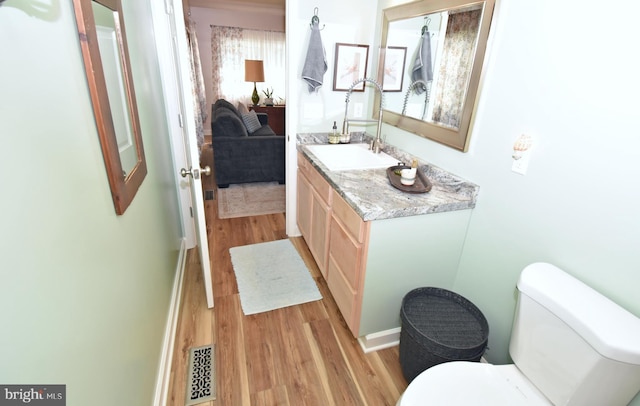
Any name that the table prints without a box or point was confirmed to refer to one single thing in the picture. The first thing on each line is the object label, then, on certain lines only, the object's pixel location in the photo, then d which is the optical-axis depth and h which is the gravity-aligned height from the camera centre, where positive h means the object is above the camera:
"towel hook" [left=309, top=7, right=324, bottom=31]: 2.23 +0.39
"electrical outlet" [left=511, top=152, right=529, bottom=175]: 1.31 -0.29
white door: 1.50 -0.23
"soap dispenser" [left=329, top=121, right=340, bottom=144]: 2.50 -0.43
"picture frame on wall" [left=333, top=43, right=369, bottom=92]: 2.37 +0.11
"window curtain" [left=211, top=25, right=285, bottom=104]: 6.43 +0.30
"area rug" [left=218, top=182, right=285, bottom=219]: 3.34 -1.31
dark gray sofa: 3.65 -0.87
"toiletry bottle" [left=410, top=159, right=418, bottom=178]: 1.67 -0.43
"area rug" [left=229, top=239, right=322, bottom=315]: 2.11 -1.36
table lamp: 6.11 +0.07
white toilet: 0.89 -0.77
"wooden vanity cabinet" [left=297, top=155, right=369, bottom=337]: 1.60 -0.88
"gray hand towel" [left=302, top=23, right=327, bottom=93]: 2.23 +0.11
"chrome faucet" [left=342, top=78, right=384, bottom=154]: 2.23 -0.31
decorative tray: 1.63 -0.50
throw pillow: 4.24 -0.60
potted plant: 6.63 -0.41
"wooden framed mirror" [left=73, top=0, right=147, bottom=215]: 0.84 -0.08
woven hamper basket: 1.35 -1.03
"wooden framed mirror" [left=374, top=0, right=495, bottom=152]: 1.53 +0.11
